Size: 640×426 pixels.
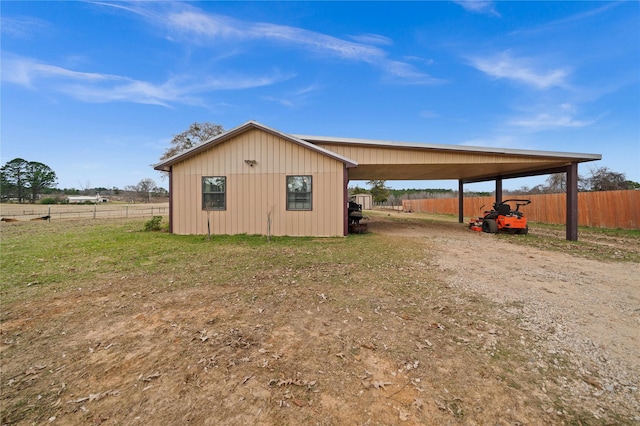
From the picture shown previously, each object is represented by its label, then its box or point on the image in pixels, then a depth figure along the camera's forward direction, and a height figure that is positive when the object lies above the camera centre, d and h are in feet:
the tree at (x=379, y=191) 117.14 +6.58
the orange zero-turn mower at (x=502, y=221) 33.71 -2.22
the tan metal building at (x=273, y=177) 29.14 +3.26
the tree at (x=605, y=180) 60.85 +6.04
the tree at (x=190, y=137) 83.20 +22.39
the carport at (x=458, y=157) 29.81 +5.73
